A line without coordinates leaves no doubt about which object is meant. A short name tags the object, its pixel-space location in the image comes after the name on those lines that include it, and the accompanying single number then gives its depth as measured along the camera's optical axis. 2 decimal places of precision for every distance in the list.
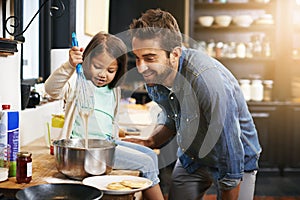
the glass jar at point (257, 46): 4.93
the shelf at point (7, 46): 1.71
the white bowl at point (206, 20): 4.89
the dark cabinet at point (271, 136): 4.77
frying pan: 1.30
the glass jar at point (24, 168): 1.50
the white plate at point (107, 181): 1.42
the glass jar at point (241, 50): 4.92
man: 1.79
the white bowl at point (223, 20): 4.90
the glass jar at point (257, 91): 4.77
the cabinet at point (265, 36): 4.81
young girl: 1.82
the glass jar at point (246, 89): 4.78
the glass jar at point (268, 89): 4.85
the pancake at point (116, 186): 1.45
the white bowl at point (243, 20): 4.89
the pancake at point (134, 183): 1.48
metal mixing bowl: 1.51
